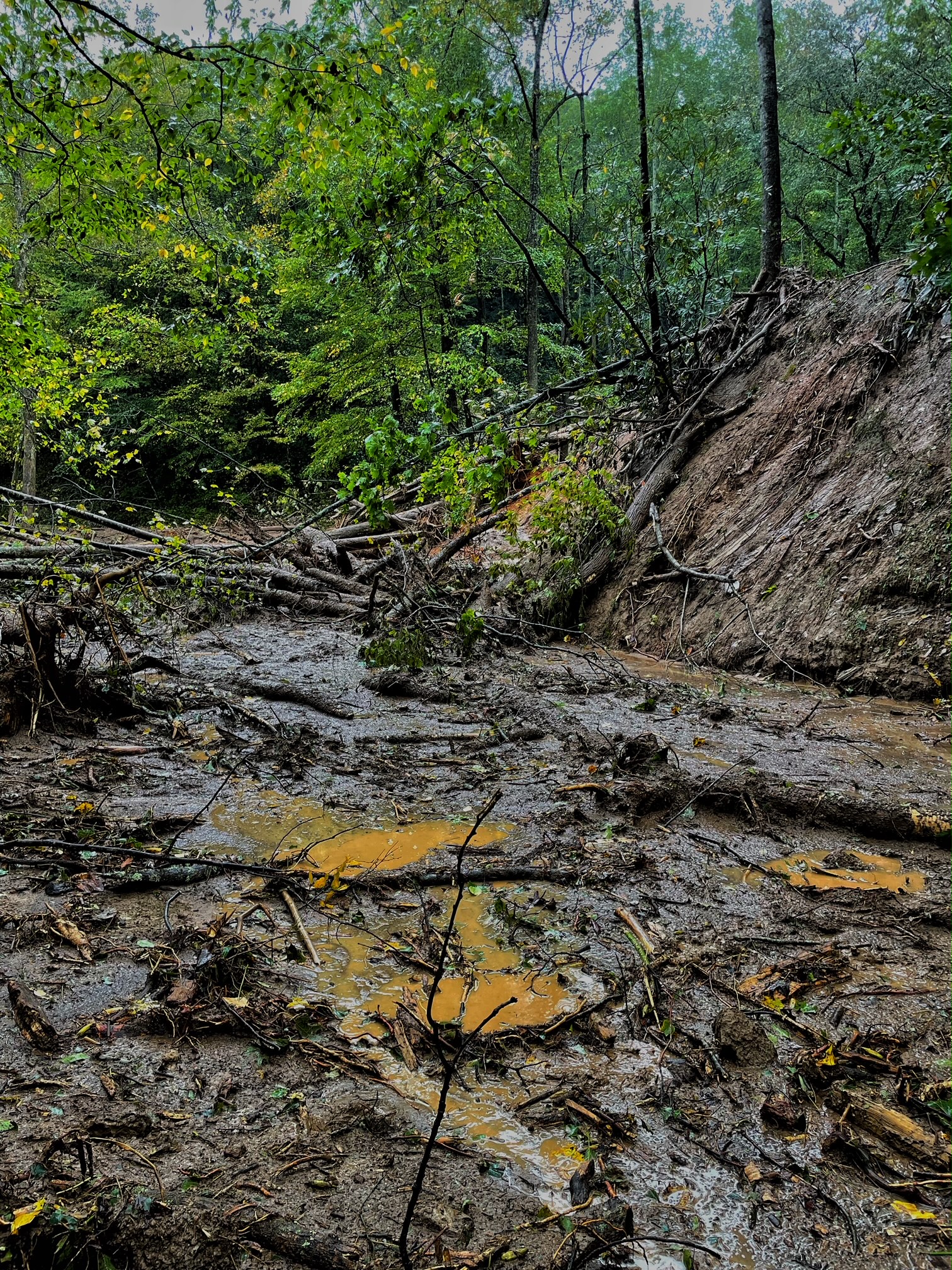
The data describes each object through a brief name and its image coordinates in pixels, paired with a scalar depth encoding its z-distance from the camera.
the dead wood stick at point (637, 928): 2.95
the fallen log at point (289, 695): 6.49
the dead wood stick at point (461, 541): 10.95
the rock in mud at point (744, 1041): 2.29
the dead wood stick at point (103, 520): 6.39
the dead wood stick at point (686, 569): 8.40
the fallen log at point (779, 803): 3.98
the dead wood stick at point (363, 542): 11.89
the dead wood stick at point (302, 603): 10.54
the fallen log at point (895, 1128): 1.91
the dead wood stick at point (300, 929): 2.87
